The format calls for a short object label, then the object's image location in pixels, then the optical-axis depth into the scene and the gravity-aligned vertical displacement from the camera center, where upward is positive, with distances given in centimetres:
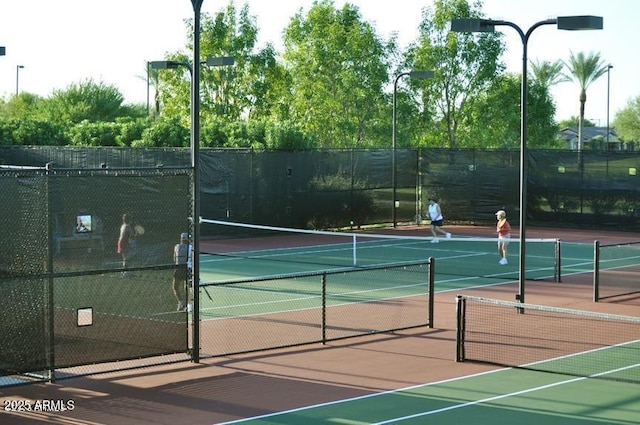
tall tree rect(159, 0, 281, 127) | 4809 +448
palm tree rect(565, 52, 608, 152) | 6906 +694
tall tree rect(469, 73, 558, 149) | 4872 +282
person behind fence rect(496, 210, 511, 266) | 2538 -141
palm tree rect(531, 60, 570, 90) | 7019 +694
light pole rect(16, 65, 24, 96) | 8519 +824
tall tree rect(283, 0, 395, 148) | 4753 +452
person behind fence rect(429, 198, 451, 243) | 3219 -122
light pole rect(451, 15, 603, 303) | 1717 +239
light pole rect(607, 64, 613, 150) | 8711 +768
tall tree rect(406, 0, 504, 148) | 4753 +519
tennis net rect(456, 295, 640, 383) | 1410 -248
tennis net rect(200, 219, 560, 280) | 2583 -216
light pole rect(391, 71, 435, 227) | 3819 -24
